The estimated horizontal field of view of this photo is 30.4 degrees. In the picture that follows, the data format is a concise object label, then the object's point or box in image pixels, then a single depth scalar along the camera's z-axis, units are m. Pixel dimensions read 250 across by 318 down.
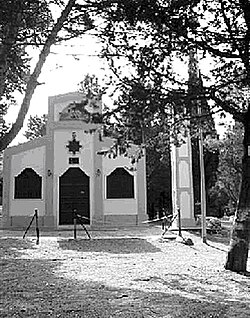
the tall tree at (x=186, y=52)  8.43
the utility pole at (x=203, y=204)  16.67
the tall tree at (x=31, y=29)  6.78
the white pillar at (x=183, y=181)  20.56
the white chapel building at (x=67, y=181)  23.52
